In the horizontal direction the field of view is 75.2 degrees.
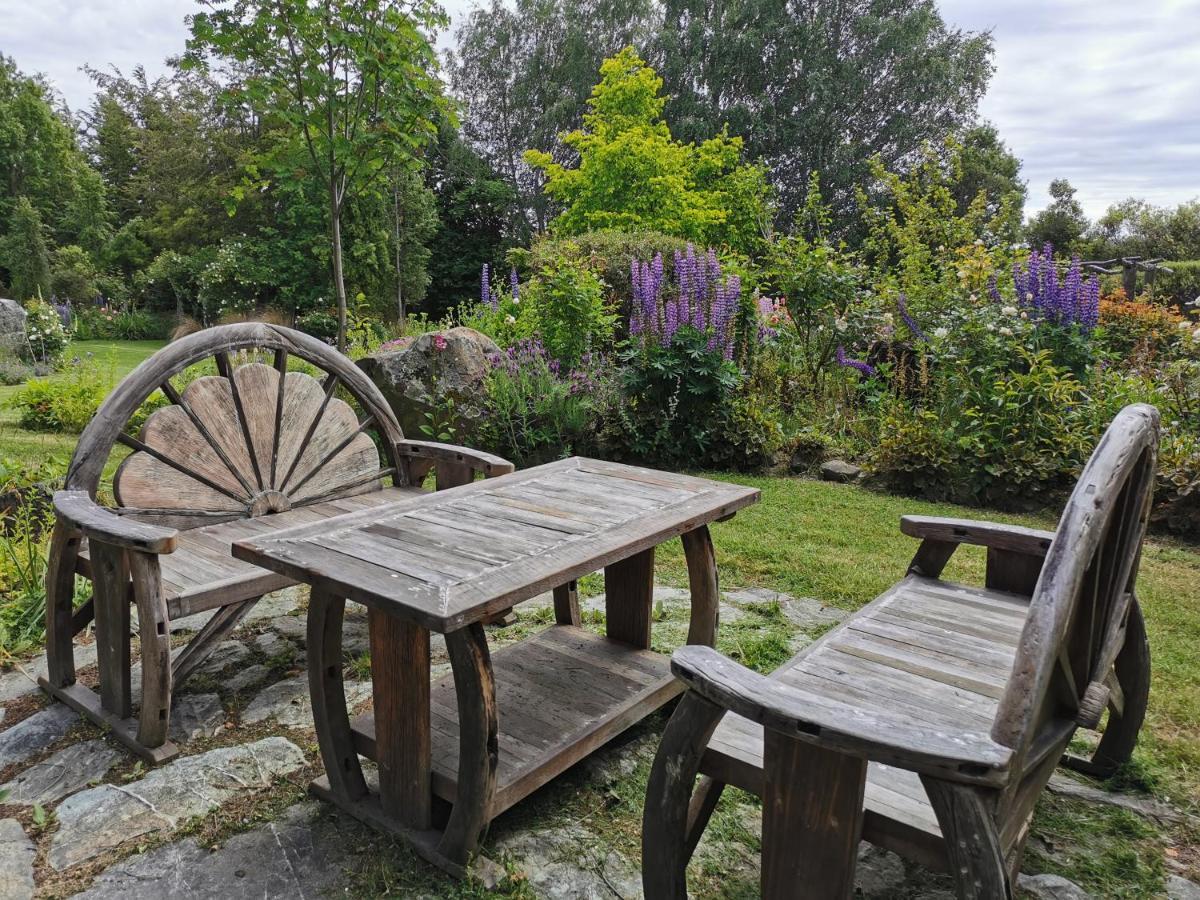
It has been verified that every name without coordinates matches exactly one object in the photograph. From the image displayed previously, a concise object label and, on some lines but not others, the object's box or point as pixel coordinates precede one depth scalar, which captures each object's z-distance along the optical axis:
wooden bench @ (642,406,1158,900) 1.05
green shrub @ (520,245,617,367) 6.05
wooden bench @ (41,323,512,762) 2.22
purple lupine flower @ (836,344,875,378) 6.35
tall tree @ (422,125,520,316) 22.70
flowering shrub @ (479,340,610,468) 5.64
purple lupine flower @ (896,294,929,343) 6.10
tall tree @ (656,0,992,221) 21.94
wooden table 1.72
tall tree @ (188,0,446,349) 5.15
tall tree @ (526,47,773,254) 12.52
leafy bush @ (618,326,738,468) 5.59
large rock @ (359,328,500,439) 5.72
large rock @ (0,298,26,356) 9.30
